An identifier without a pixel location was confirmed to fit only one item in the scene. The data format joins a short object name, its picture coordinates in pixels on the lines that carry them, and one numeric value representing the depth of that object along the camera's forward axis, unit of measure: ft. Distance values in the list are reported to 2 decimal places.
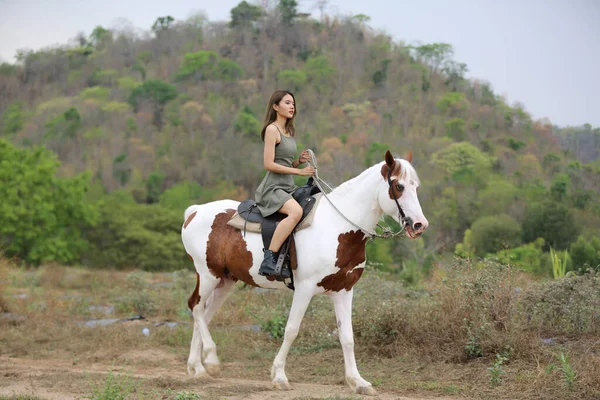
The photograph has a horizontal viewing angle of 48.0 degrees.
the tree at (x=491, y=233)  92.22
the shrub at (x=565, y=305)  25.73
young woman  21.59
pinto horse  20.39
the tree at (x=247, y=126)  204.64
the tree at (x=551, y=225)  83.20
